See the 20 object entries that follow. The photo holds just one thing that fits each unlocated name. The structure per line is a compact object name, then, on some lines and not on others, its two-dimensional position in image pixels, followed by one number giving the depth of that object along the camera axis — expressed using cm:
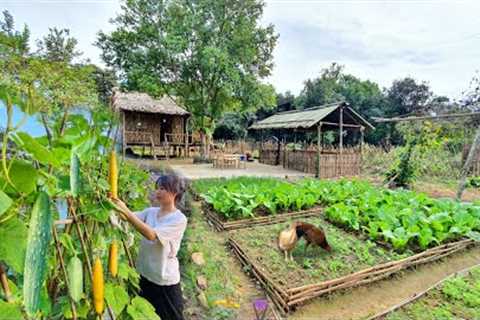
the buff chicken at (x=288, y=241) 388
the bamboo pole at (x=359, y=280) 295
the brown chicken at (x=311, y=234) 397
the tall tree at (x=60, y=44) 1708
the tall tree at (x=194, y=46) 1366
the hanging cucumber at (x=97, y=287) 68
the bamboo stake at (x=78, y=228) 69
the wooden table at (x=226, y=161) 1343
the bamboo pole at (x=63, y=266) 62
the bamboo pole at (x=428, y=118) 721
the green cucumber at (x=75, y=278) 63
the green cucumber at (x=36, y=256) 43
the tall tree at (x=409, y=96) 2183
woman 174
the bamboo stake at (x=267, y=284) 294
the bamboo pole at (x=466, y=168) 711
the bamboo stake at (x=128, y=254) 97
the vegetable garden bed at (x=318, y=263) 310
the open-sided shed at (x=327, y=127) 1177
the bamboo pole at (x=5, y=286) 54
